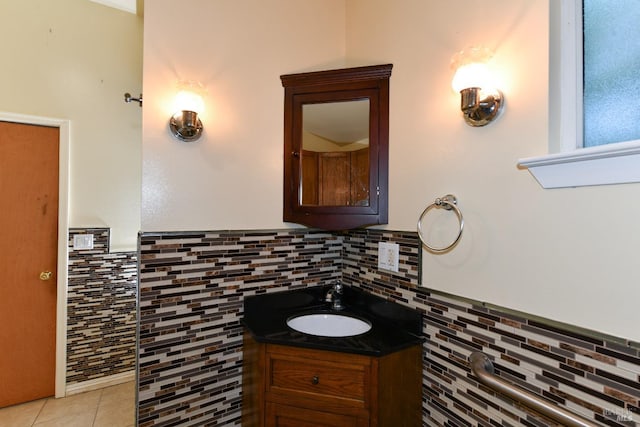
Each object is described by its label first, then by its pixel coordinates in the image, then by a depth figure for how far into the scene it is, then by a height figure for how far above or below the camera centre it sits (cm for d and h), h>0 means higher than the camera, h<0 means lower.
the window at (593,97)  69 +32
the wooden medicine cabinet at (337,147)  138 +34
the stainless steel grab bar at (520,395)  70 -48
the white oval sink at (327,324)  144 -54
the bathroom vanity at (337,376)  110 -62
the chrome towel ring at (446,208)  105 +4
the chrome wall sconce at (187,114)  128 +44
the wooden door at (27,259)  195 -32
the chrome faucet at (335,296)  157 -43
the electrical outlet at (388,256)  134 -18
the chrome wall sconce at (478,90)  95 +42
